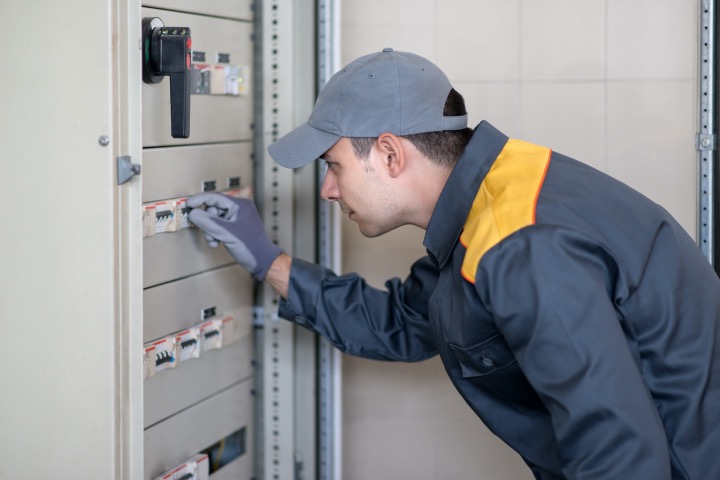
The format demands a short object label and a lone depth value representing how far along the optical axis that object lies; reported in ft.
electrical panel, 5.45
